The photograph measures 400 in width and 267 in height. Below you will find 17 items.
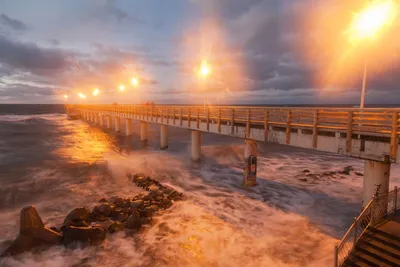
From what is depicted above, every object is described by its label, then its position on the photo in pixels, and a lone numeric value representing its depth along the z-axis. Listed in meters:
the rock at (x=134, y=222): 11.27
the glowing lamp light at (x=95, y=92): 92.37
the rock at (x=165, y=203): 13.57
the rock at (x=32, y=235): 9.61
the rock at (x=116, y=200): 13.69
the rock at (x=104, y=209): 12.30
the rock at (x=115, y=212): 12.42
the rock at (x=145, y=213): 12.29
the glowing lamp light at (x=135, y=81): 40.81
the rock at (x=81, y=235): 10.01
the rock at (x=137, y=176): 18.28
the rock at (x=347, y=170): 21.24
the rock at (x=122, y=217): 11.78
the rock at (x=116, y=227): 10.93
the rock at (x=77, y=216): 10.86
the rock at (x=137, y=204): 12.95
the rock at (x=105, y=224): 11.31
